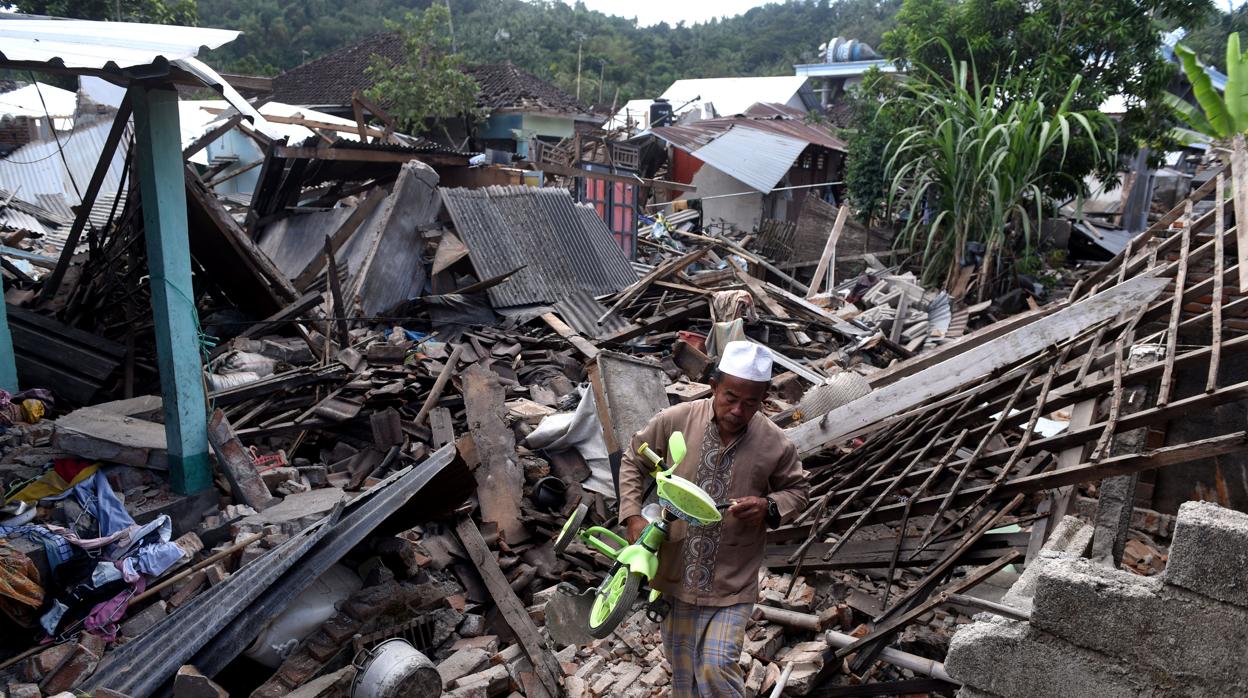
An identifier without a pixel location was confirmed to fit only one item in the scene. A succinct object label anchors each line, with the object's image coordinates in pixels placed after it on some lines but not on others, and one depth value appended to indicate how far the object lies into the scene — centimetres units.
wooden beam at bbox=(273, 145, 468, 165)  1082
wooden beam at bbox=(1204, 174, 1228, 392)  372
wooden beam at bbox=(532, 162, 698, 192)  1541
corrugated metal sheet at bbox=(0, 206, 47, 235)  1316
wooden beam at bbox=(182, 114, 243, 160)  944
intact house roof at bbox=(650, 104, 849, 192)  2178
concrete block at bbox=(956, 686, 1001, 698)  321
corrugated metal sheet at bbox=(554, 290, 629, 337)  1063
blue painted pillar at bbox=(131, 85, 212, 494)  537
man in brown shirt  333
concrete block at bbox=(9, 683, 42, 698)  401
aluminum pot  387
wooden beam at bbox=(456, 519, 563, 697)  465
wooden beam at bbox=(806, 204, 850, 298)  1515
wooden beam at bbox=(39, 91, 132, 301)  706
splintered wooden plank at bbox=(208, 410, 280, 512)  577
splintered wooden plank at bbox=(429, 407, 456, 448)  701
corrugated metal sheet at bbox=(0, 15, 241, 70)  419
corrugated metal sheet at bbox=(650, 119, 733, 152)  2383
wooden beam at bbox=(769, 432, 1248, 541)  354
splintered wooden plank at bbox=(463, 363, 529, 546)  619
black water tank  3017
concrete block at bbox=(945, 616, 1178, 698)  296
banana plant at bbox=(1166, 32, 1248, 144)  932
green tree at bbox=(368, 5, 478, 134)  2425
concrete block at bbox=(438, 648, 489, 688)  449
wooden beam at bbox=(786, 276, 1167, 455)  529
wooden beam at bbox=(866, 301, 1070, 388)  681
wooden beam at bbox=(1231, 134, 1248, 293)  471
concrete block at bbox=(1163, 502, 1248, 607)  266
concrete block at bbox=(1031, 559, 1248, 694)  276
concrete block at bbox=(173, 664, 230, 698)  355
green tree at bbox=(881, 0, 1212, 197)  1482
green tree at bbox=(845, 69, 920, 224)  1689
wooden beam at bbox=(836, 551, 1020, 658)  421
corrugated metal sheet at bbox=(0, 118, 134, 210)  1720
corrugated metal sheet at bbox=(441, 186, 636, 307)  1091
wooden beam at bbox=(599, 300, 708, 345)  1040
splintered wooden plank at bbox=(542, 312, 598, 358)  952
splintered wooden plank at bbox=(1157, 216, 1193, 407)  377
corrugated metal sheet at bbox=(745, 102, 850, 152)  2388
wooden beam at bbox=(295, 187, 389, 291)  1054
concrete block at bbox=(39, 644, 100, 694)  415
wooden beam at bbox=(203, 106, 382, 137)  1370
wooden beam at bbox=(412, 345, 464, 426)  737
